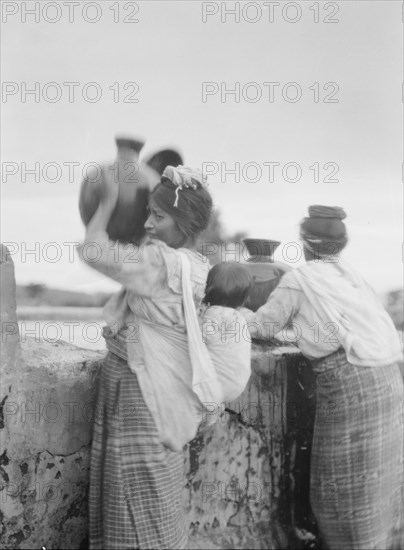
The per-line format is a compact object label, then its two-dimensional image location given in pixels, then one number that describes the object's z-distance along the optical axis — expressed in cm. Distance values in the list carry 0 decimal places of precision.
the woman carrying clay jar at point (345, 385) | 250
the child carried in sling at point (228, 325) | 225
